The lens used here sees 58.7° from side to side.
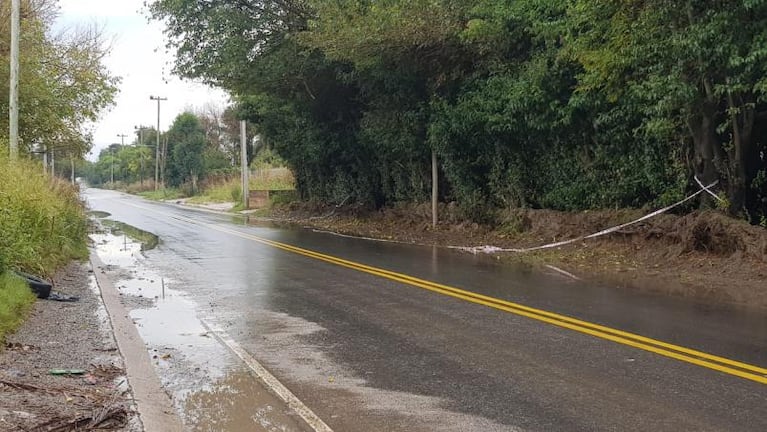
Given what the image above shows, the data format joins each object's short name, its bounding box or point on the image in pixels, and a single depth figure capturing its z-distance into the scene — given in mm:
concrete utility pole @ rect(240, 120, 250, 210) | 41250
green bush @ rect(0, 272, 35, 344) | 7445
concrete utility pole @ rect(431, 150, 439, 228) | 22172
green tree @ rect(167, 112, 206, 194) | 76875
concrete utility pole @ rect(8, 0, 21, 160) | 15055
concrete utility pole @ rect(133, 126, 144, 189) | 95912
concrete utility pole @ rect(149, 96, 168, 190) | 71825
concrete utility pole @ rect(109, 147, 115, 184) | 127306
